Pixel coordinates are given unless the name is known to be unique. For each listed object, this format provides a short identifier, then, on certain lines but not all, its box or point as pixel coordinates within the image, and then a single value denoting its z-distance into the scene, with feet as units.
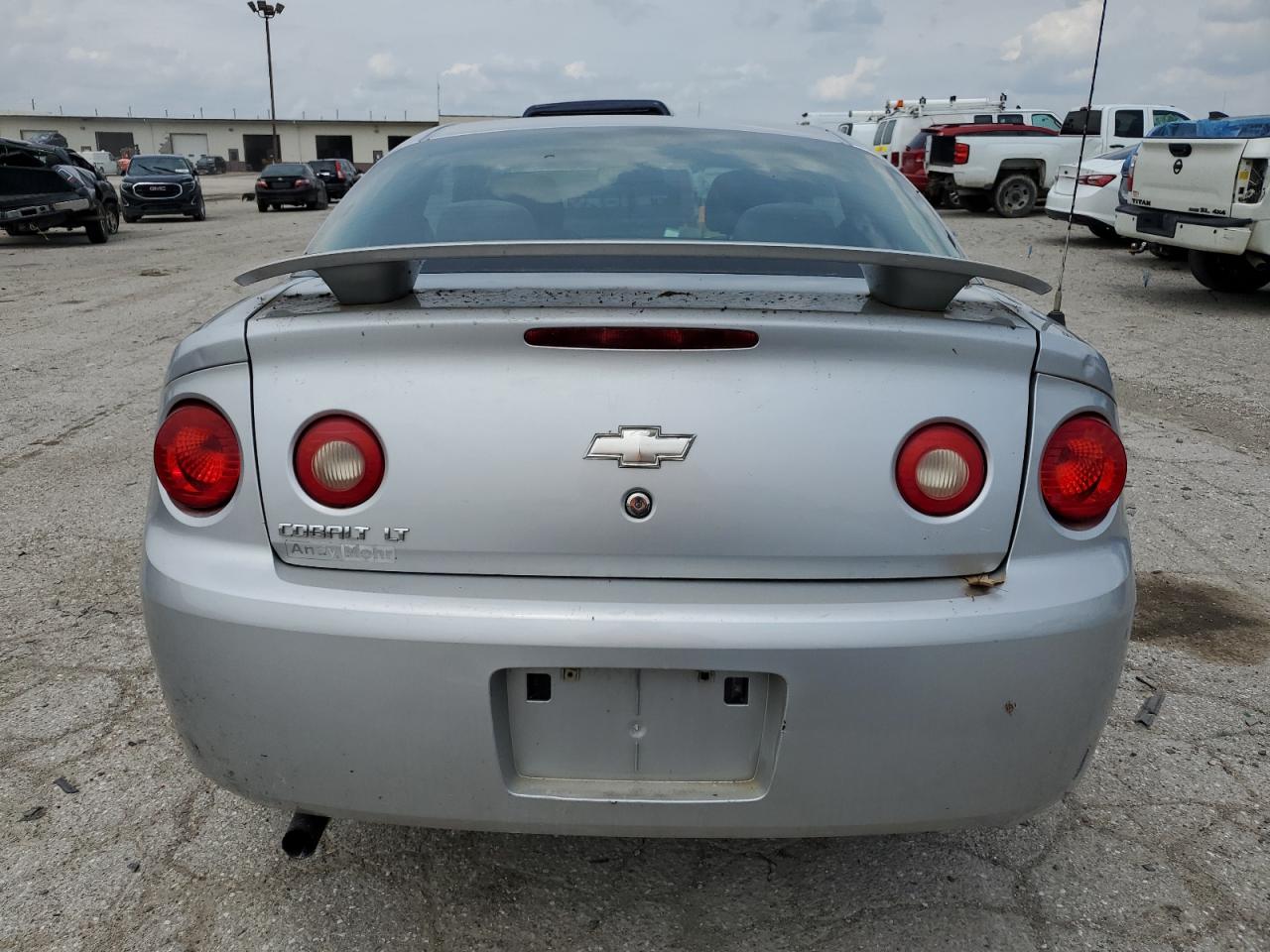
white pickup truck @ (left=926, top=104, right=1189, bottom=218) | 59.62
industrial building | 236.43
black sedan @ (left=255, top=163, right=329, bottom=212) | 88.53
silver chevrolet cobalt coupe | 5.30
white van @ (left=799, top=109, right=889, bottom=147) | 97.04
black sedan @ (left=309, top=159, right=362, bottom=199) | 112.16
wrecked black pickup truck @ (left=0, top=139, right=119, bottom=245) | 48.42
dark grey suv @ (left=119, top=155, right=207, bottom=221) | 70.96
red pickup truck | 62.28
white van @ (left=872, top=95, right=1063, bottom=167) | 76.28
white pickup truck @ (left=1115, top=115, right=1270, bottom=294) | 27.63
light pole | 169.07
